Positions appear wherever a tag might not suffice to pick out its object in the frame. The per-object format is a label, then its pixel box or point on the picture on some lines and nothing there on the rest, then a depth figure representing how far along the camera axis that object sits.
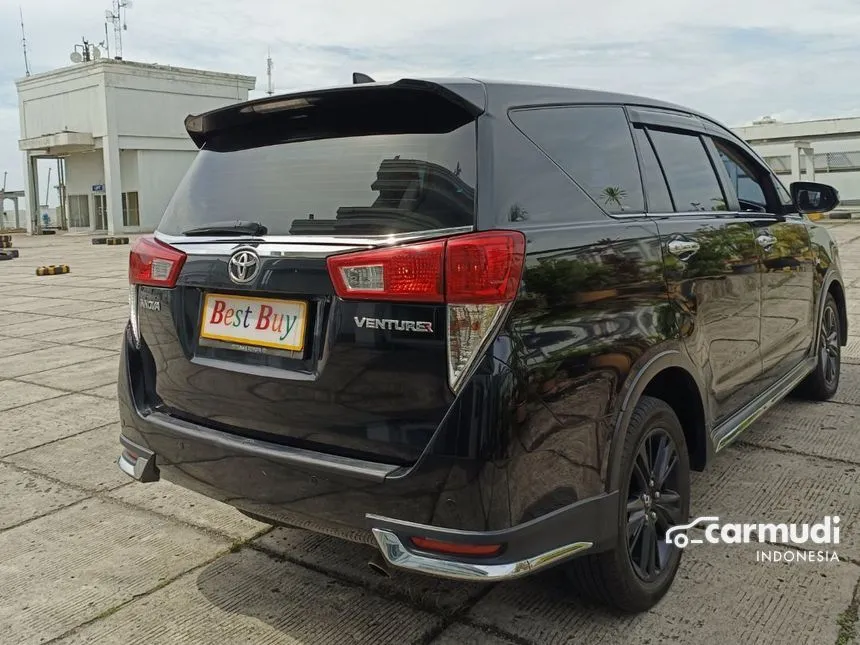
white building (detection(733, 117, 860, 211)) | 29.89
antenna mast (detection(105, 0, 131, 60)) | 46.59
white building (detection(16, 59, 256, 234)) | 41.28
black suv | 2.10
